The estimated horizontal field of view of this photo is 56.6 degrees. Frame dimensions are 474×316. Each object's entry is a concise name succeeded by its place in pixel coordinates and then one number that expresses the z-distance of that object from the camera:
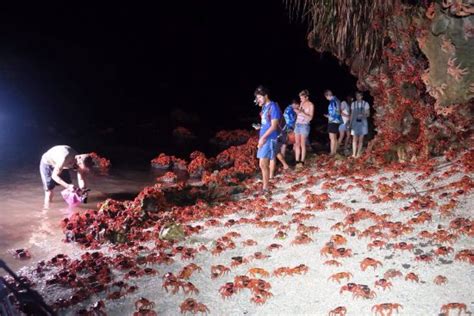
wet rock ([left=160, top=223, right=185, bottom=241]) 8.57
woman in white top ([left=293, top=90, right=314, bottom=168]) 12.23
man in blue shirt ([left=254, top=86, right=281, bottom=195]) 9.45
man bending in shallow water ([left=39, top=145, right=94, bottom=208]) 9.96
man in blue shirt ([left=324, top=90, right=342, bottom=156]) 13.09
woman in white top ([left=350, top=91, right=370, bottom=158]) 13.32
